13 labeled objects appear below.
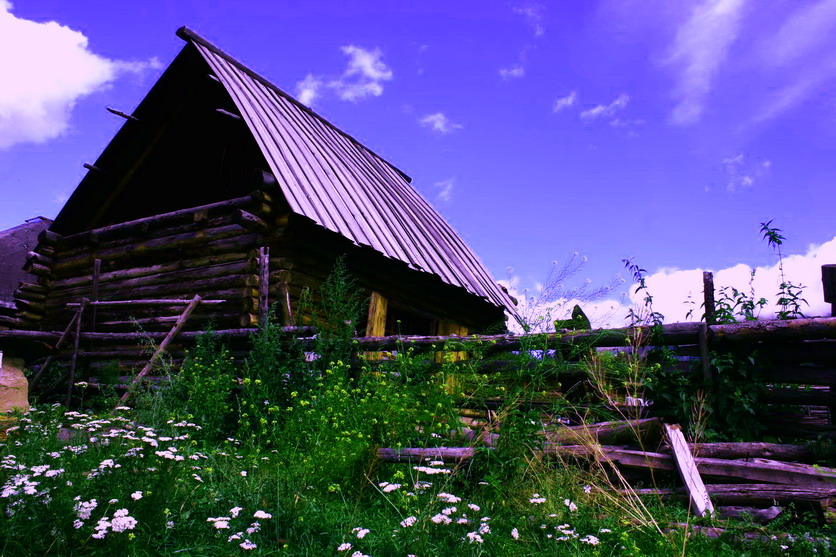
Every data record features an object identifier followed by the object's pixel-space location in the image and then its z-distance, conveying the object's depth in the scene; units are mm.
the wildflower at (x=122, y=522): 2395
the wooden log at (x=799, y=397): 4729
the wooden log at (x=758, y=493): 4000
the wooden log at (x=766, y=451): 4539
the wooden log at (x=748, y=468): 4082
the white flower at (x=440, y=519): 2652
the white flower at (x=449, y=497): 2918
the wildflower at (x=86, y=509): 2566
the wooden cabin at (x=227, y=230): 8594
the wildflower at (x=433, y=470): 3208
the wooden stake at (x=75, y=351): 8477
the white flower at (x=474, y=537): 2622
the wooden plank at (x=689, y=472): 4039
